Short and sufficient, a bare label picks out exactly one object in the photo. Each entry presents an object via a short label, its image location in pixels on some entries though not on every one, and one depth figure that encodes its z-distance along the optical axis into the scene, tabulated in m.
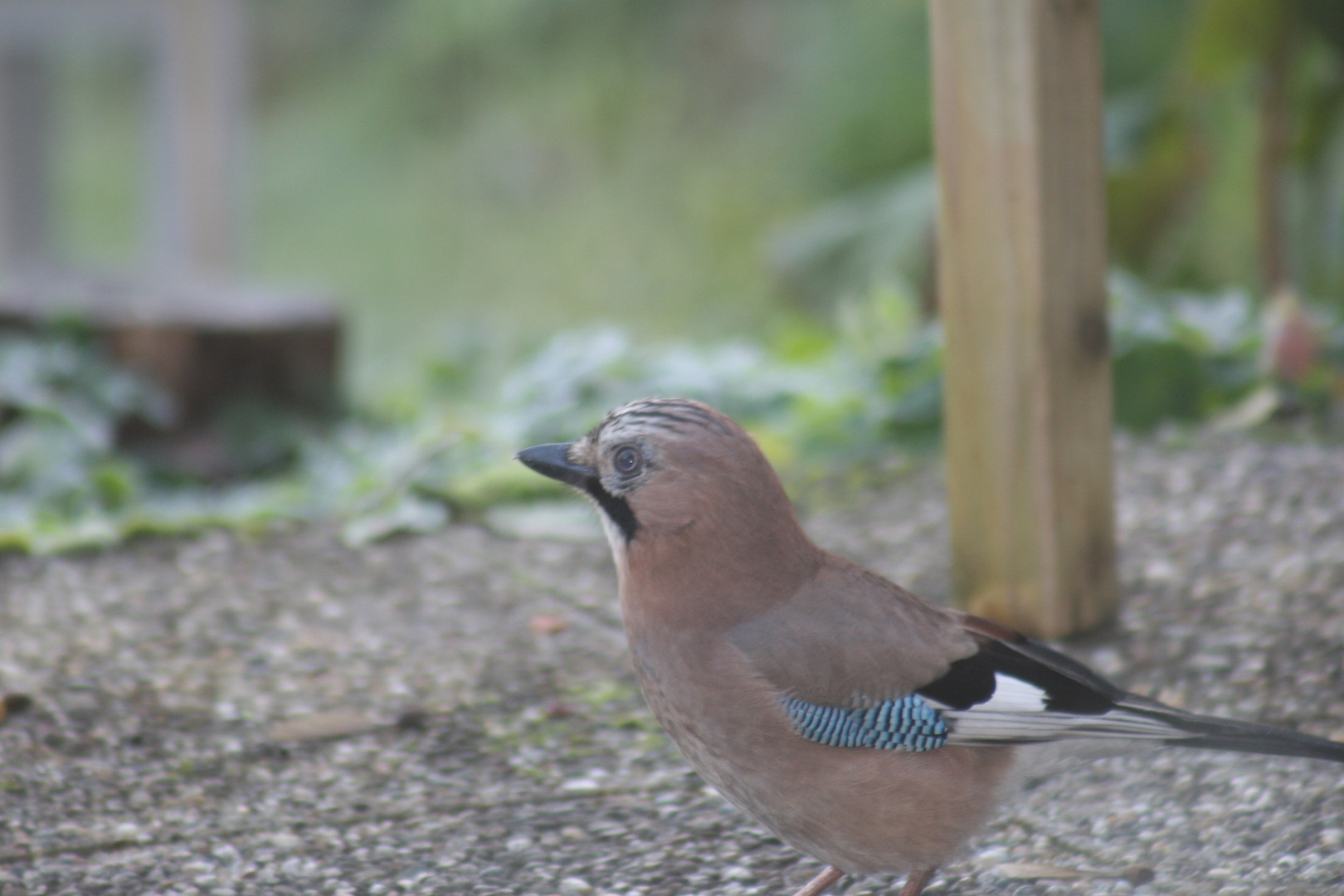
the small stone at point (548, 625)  7.11
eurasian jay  4.61
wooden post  6.05
